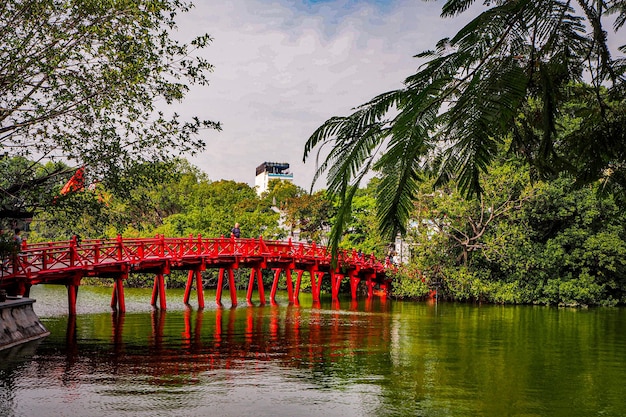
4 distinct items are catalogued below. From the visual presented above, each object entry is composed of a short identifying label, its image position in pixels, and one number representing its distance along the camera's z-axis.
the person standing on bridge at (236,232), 31.84
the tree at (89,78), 14.80
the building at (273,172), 87.81
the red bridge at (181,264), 20.73
